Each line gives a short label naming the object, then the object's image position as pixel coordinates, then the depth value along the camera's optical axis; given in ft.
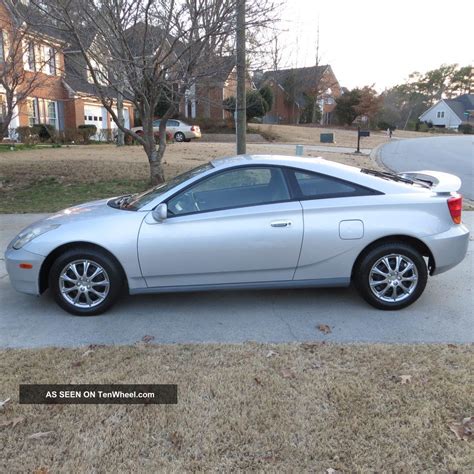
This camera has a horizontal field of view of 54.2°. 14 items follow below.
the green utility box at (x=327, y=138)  112.06
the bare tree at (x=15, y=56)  34.14
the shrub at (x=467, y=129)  217.72
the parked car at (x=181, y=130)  104.47
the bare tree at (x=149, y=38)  27.12
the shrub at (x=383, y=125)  179.32
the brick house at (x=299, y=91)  165.89
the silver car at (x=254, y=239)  14.05
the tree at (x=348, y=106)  168.48
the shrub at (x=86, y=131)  94.00
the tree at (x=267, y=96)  131.26
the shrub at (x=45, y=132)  88.53
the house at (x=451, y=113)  272.31
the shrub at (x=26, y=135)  83.10
